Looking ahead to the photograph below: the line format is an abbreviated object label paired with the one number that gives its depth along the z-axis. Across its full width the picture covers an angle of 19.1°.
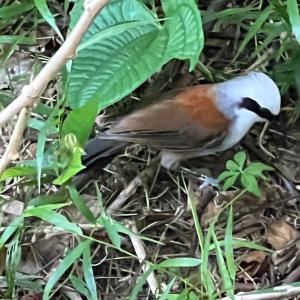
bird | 3.01
